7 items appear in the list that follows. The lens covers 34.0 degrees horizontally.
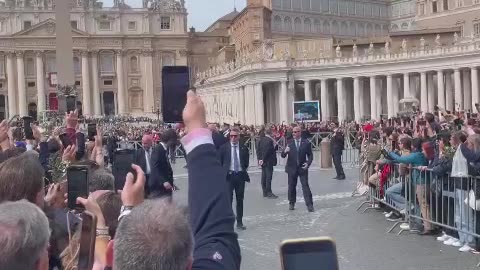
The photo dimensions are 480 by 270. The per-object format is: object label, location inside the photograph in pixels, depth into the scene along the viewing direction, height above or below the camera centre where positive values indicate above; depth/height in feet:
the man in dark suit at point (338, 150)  74.90 -4.10
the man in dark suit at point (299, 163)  49.47 -3.40
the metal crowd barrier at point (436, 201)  34.30 -4.69
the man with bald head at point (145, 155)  39.40 -2.10
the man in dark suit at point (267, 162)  60.80 -4.03
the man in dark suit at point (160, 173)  36.14 -2.75
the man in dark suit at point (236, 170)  43.93 -3.36
